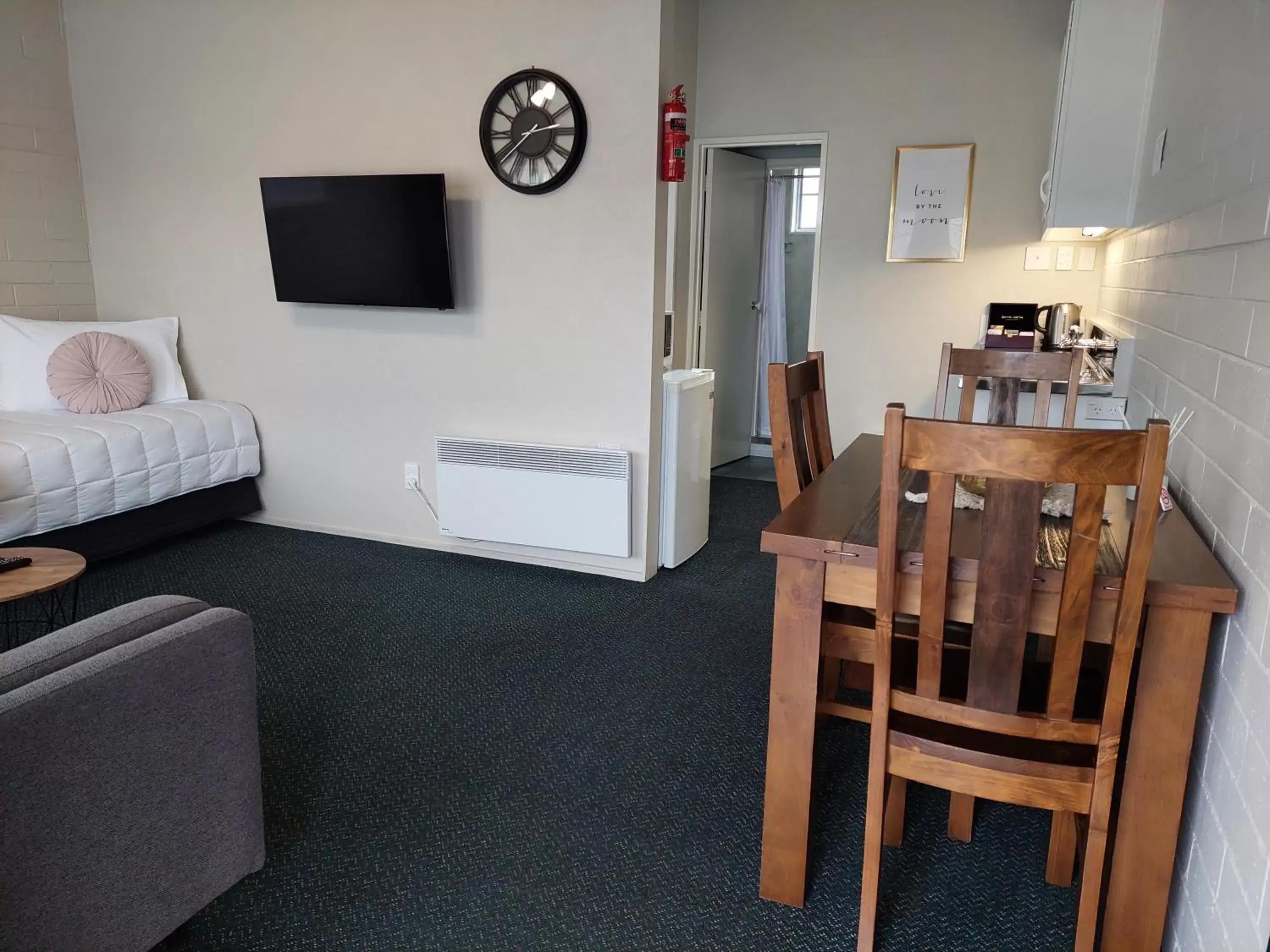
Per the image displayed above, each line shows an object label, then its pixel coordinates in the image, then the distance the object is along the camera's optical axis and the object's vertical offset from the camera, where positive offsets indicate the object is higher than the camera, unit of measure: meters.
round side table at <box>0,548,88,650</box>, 2.29 -0.84
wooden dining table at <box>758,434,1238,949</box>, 1.46 -0.67
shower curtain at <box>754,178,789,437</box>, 5.93 -0.05
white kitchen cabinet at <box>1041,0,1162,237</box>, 3.01 +0.59
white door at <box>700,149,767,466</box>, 5.32 -0.09
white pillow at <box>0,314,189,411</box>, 3.94 -0.40
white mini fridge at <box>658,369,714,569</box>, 3.68 -0.79
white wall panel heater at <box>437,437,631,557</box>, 3.58 -0.92
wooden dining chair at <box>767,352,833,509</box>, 2.12 -0.38
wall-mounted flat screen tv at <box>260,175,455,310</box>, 3.58 +0.13
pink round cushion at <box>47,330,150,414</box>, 3.91 -0.47
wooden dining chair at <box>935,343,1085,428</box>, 2.49 -0.27
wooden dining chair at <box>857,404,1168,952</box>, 1.26 -0.56
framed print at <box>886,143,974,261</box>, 4.45 +0.39
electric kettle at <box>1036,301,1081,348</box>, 4.01 -0.19
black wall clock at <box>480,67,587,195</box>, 3.43 +0.56
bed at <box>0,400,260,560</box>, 3.37 -0.85
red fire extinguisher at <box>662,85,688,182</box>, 3.31 +0.53
